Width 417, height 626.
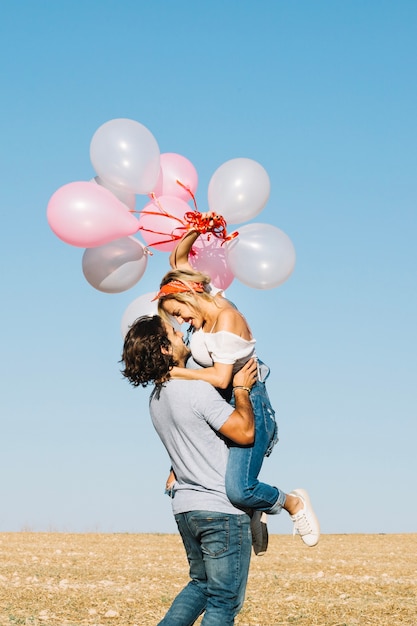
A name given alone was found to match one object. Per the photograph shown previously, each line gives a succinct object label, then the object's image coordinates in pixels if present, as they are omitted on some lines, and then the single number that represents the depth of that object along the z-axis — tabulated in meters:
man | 4.69
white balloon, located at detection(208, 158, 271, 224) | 7.23
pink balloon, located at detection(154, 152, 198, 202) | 7.63
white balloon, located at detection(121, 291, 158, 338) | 6.82
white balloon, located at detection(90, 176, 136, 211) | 7.36
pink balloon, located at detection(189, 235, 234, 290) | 6.98
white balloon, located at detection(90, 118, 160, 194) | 7.12
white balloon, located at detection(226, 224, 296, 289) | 6.85
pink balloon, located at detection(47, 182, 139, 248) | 6.85
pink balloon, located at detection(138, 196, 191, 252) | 7.04
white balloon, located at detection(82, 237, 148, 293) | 7.06
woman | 4.82
